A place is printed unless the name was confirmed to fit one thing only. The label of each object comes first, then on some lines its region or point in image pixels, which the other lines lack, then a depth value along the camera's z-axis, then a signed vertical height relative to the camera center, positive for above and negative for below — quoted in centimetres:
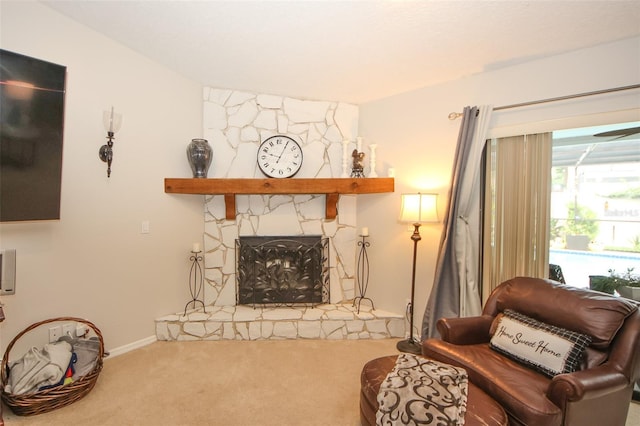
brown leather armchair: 143 -77
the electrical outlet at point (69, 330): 230 -89
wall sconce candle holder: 243 +67
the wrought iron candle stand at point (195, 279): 322 -69
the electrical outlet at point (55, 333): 224 -89
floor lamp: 272 +6
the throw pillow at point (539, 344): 168 -71
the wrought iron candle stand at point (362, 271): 350 -61
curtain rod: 208 +92
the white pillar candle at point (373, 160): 326 +62
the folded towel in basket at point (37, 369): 186 -99
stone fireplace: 305 -6
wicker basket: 181 -112
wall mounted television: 175 +46
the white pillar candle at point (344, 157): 329 +66
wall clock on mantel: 331 +65
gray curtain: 268 -32
